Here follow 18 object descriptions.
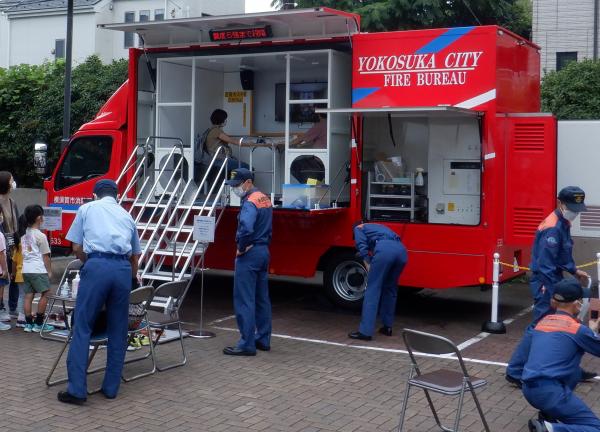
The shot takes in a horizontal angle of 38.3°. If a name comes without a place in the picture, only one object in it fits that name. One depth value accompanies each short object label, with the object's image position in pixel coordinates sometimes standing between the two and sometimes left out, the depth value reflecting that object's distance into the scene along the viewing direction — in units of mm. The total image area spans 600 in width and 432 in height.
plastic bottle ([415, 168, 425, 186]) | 11046
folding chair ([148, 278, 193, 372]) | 8320
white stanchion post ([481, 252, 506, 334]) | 10039
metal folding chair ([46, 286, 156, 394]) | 7352
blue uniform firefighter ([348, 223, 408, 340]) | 9867
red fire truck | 10398
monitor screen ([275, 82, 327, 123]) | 11688
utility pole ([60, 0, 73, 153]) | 16270
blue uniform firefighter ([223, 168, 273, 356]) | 8914
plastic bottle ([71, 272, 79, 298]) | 8609
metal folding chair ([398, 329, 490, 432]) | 5855
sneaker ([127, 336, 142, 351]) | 9062
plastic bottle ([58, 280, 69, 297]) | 8892
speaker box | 13116
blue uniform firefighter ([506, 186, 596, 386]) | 7750
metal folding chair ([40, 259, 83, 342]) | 8888
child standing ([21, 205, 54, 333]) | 9539
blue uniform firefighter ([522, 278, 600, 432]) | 5633
